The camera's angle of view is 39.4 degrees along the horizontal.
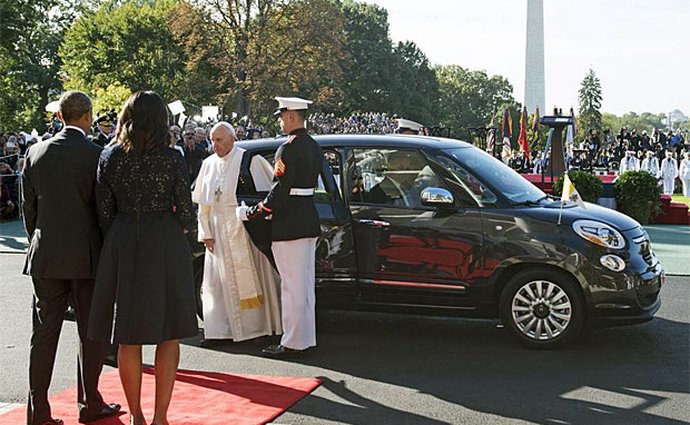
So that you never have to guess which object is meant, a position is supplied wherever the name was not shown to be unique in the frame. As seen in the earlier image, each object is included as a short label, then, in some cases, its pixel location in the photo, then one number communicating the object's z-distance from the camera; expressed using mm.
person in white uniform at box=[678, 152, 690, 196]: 34406
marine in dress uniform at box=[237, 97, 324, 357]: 7473
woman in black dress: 5129
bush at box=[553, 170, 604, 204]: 19281
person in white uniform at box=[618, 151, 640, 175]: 38719
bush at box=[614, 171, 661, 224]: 19500
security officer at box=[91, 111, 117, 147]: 8312
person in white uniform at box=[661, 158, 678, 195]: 36375
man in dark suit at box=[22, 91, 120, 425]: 5496
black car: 7625
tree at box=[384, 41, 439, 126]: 89375
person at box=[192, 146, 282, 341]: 7859
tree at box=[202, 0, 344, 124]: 54469
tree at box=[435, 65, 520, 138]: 117938
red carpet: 5938
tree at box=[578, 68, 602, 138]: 135375
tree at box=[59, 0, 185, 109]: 59000
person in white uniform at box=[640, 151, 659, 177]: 37125
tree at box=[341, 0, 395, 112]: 85750
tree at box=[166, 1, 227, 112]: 54844
